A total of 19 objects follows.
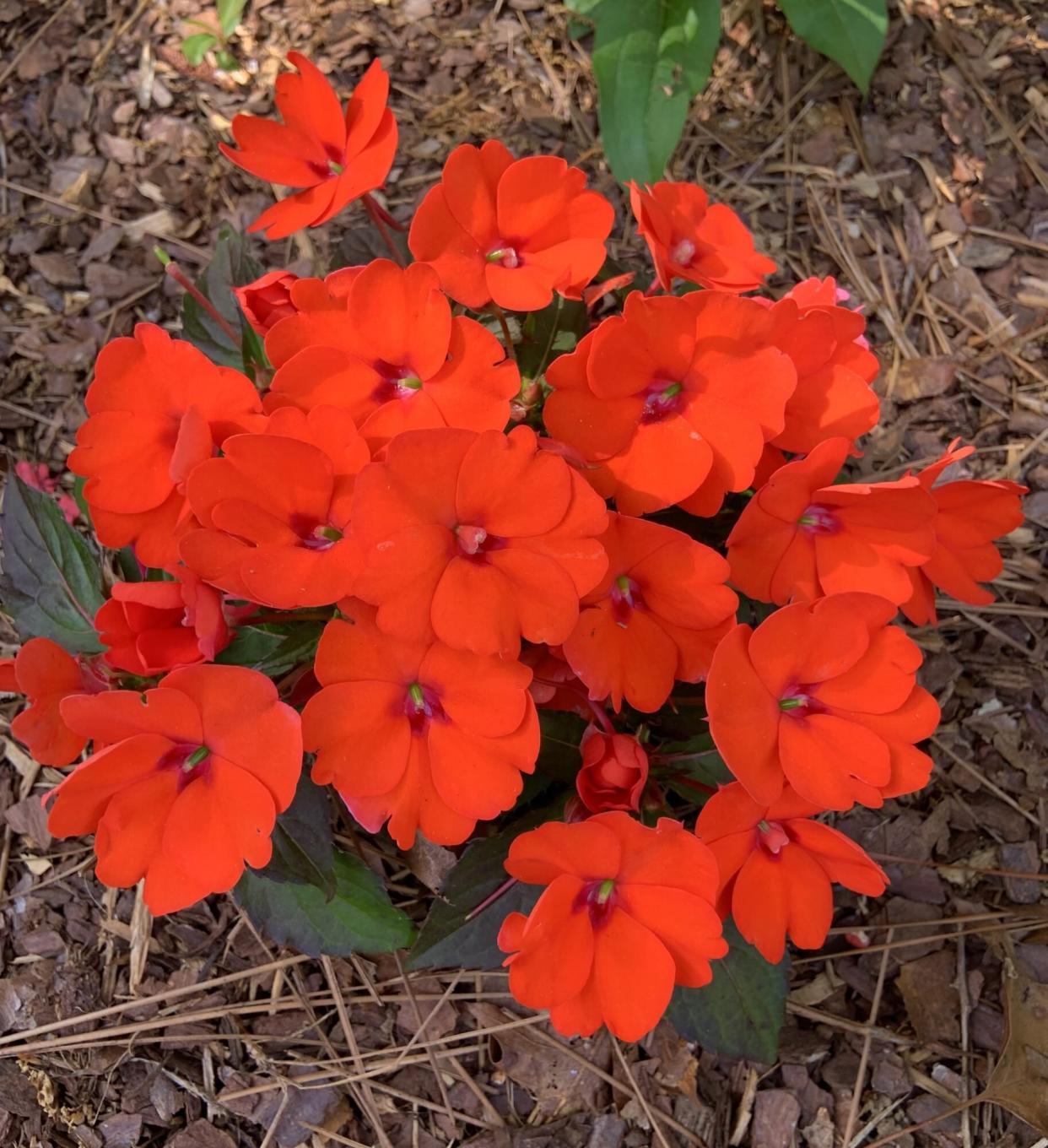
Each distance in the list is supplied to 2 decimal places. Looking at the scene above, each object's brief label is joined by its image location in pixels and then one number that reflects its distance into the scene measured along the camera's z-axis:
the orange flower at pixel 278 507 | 0.27
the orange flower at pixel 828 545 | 0.31
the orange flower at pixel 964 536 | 0.34
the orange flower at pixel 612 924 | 0.28
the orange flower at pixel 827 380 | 0.31
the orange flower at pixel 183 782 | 0.27
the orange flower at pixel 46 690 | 0.29
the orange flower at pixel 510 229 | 0.31
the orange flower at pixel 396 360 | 0.29
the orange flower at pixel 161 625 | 0.29
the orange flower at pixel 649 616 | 0.29
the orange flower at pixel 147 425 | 0.31
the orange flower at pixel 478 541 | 0.27
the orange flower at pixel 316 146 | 0.33
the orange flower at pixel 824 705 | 0.29
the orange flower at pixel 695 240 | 0.32
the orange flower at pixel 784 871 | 0.30
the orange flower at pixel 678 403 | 0.29
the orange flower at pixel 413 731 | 0.28
